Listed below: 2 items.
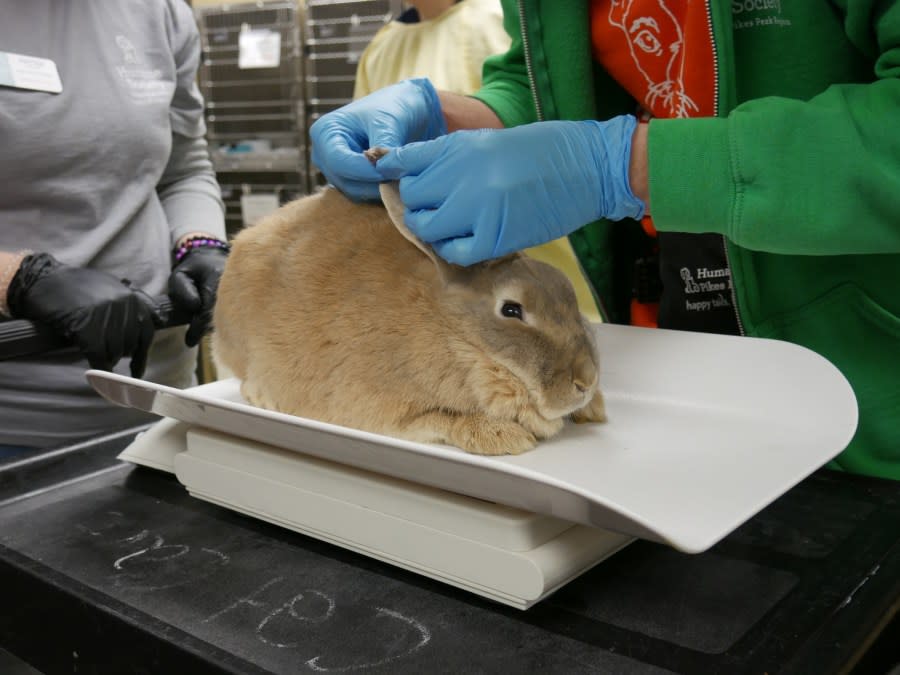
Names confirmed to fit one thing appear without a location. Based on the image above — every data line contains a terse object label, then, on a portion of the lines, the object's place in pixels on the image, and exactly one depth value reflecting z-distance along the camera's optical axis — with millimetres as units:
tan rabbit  941
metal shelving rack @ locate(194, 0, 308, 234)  3777
